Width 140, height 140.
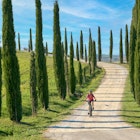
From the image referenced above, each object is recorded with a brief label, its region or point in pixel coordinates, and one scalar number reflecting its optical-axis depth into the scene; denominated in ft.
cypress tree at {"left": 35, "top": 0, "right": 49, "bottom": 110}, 111.86
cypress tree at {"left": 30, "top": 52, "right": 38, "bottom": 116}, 96.84
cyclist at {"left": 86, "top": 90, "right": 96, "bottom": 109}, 89.52
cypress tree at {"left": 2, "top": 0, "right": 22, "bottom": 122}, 84.38
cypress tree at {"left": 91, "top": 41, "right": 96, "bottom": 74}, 239.05
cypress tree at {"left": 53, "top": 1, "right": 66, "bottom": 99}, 137.39
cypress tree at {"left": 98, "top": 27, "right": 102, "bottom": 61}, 316.81
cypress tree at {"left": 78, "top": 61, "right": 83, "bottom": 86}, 184.13
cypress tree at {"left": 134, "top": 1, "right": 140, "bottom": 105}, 107.86
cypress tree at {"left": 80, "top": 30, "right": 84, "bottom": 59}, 314.45
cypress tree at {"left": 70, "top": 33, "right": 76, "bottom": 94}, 156.92
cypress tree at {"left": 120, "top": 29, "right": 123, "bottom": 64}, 299.73
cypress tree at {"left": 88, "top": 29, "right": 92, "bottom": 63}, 248.52
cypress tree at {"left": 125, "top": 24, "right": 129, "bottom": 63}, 282.19
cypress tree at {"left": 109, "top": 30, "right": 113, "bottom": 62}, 321.89
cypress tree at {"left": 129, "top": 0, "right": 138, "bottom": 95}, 130.93
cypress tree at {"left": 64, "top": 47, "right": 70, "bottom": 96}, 151.95
